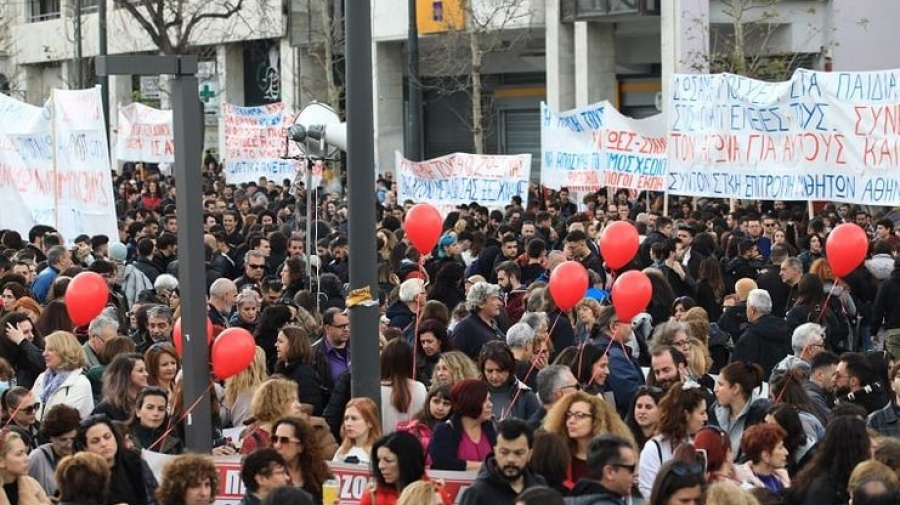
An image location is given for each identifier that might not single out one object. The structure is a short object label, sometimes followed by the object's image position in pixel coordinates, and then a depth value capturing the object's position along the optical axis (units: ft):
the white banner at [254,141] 98.58
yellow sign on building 128.67
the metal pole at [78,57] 135.12
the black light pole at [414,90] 105.40
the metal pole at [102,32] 123.44
